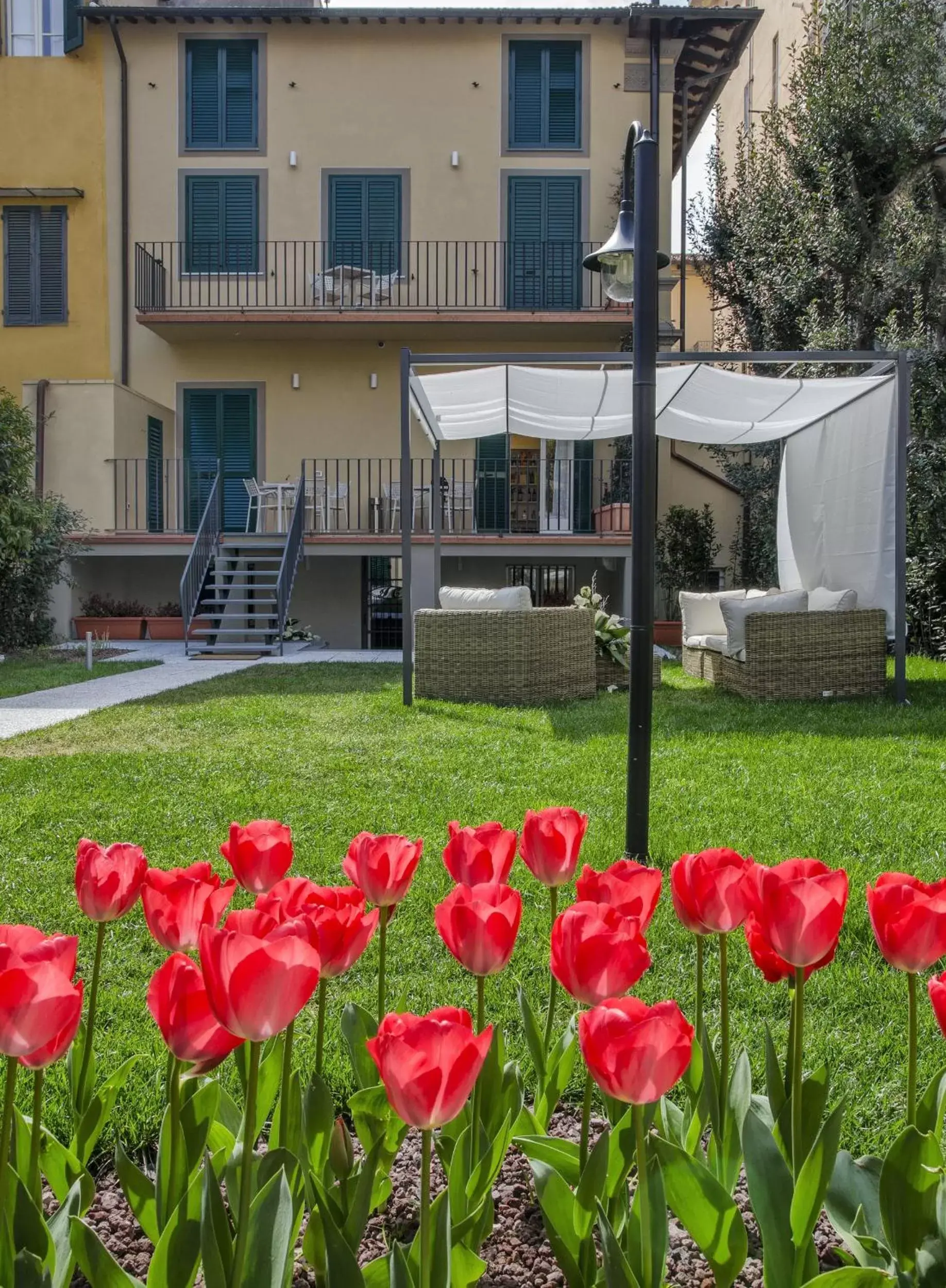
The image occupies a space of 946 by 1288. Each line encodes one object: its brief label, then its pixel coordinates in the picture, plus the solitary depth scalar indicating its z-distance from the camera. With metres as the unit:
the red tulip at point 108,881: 1.09
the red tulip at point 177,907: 1.02
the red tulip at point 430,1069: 0.70
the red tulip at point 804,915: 0.90
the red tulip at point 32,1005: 0.77
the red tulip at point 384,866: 1.13
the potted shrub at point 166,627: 14.09
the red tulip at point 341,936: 0.93
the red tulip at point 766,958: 1.06
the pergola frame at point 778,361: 6.93
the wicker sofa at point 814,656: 7.67
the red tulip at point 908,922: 0.94
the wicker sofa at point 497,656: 7.72
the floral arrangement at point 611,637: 8.49
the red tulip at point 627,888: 1.05
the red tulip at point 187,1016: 0.81
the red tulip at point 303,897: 0.95
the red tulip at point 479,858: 1.14
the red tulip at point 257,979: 0.71
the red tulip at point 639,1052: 0.75
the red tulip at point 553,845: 1.20
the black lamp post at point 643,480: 2.78
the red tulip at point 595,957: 0.88
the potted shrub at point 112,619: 13.90
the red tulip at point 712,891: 1.07
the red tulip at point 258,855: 1.18
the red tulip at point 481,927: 0.93
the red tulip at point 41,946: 0.80
